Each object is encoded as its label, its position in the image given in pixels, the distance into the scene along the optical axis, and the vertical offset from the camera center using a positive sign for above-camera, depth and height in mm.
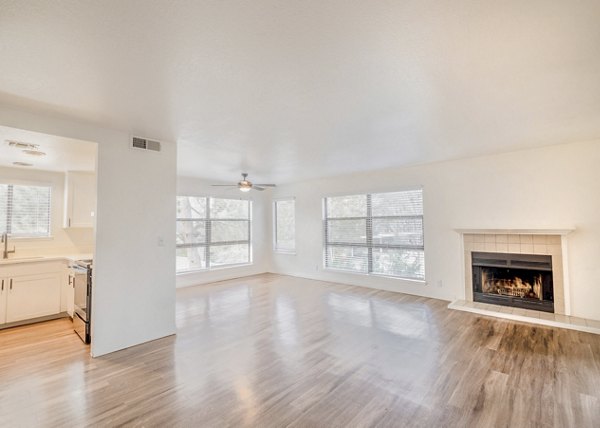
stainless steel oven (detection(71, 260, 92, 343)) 3505 -922
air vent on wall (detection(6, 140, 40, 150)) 3234 +957
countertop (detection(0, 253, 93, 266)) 4047 -484
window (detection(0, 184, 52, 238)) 4562 +274
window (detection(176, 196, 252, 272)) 6809 -198
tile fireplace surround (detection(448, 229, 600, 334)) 4016 -658
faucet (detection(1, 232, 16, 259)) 4434 -292
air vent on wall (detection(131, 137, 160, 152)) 3497 +1020
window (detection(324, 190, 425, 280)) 5781 -244
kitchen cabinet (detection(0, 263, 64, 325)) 4008 -941
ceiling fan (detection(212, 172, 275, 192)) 5614 +760
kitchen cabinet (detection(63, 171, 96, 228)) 4629 +442
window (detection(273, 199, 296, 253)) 8107 -36
